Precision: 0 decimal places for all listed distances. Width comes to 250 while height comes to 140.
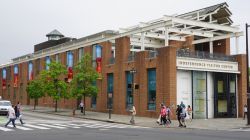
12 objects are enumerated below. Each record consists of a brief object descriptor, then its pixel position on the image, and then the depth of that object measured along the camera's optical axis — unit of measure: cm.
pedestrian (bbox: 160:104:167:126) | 3466
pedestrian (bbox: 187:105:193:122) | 4086
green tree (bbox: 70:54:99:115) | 4759
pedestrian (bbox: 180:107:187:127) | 3366
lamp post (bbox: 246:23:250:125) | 3453
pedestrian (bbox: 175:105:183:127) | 3356
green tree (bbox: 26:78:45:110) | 5934
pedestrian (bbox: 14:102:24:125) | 3488
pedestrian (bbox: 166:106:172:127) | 3564
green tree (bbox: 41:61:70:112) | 5416
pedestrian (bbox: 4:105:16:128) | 3010
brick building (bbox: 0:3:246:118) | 4262
